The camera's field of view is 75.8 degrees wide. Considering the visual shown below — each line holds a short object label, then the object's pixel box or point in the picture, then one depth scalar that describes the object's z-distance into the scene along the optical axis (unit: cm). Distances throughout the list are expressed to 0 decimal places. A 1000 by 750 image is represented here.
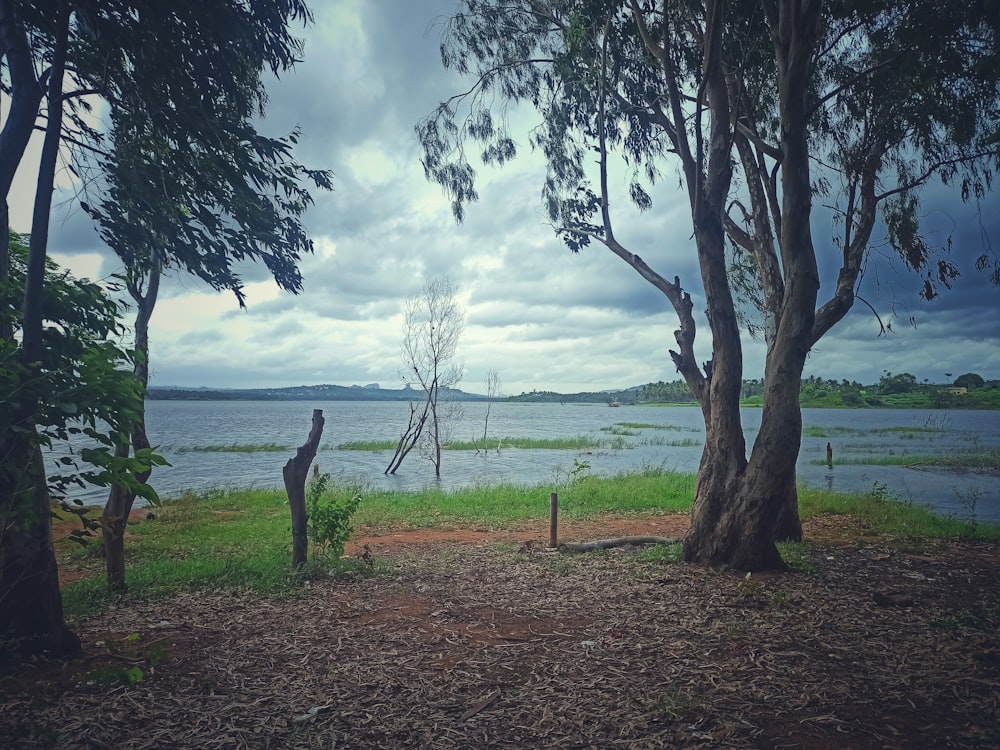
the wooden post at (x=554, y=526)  991
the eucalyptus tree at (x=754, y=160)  812
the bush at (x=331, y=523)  810
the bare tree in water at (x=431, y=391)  2614
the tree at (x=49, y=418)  409
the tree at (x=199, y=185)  652
